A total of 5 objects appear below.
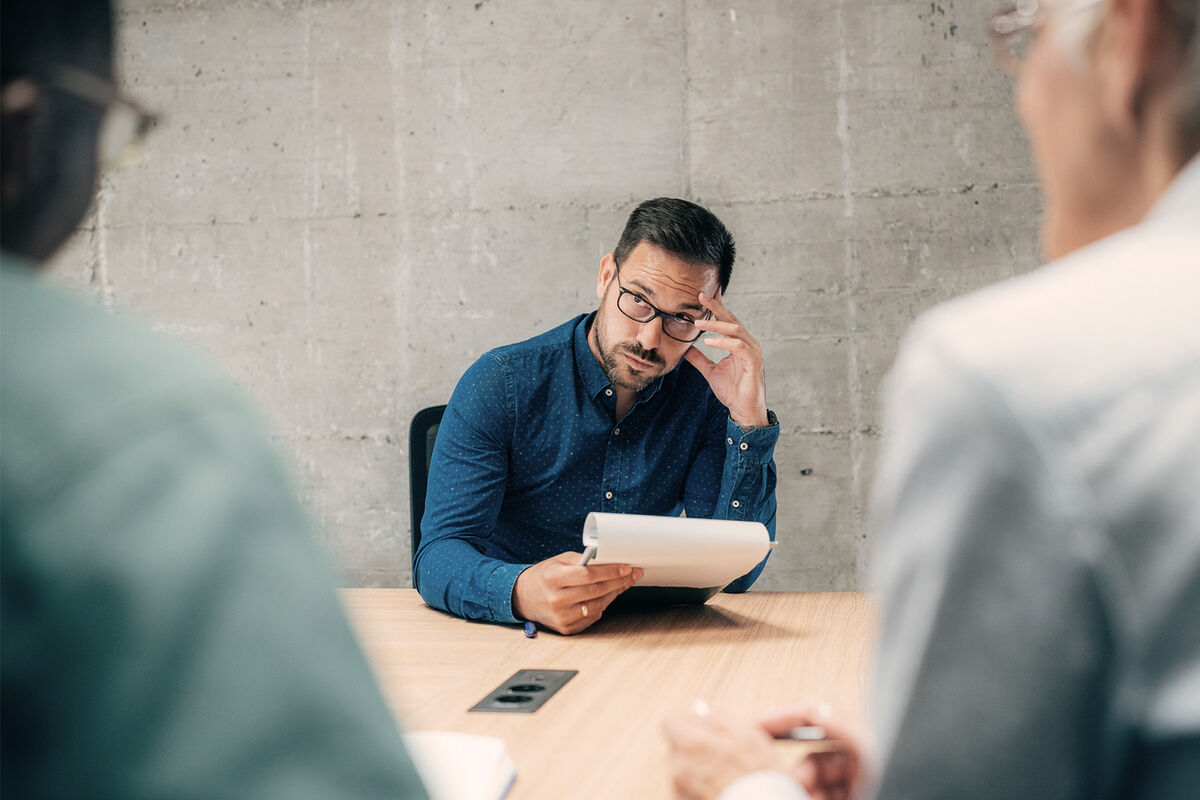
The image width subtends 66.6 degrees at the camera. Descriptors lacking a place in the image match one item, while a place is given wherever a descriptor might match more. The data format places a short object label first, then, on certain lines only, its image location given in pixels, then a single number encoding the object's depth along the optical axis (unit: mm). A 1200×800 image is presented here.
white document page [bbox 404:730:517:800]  824
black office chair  2361
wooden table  962
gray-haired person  376
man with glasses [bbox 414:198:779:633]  1987
